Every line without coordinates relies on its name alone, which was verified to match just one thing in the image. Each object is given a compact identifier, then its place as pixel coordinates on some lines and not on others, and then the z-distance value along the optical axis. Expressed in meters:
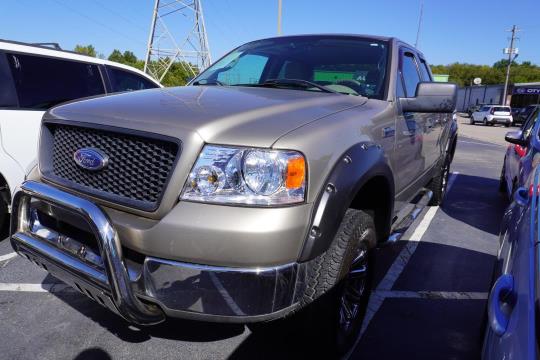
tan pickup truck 1.74
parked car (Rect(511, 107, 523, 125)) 33.65
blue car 1.16
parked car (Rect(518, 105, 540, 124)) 31.88
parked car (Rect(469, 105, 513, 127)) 32.81
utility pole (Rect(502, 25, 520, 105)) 51.78
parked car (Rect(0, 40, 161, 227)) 4.03
